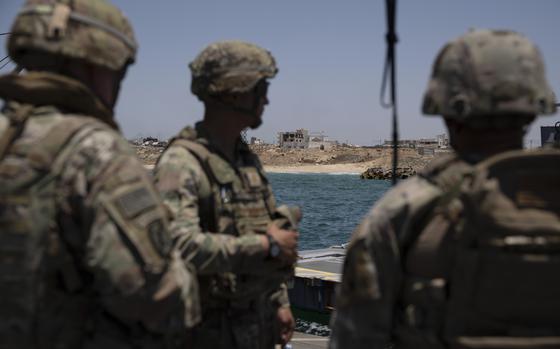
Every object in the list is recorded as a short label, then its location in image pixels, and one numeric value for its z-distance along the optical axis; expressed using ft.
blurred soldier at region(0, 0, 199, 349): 6.89
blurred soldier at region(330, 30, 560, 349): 6.86
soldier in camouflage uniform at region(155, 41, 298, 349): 10.52
